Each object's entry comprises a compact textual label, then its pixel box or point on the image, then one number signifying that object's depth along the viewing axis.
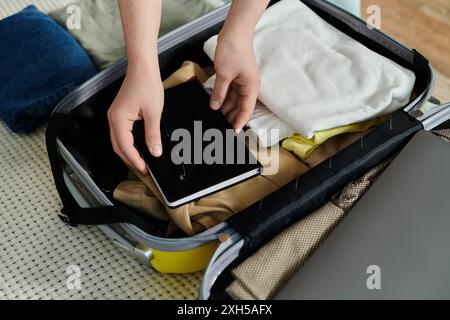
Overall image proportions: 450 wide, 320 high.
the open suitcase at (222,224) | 0.76
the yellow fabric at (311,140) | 0.88
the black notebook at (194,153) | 0.81
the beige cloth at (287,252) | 0.73
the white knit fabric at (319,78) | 0.89
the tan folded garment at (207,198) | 0.81
